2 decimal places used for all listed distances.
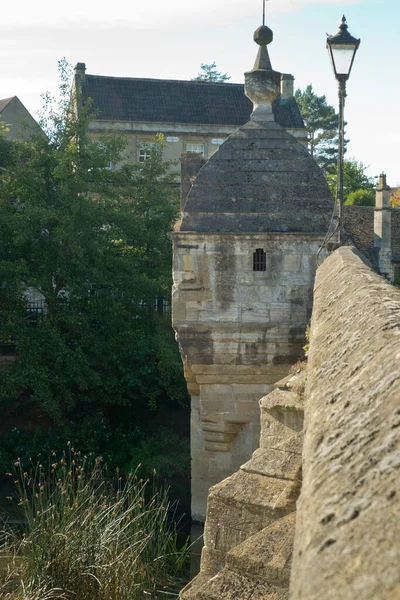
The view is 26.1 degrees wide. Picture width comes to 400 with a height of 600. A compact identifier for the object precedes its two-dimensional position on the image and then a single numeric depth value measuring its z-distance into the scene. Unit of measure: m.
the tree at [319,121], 56.09
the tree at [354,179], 43.47
